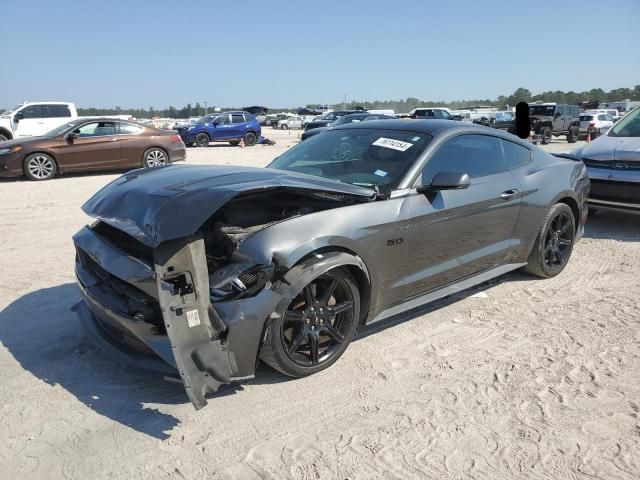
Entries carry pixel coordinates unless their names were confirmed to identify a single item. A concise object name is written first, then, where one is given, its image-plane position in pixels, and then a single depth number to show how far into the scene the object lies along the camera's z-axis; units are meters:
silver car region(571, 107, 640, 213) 6.81
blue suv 24.45
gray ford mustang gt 2.86
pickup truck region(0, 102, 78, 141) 17.59
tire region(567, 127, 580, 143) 26.47
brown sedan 11.62
